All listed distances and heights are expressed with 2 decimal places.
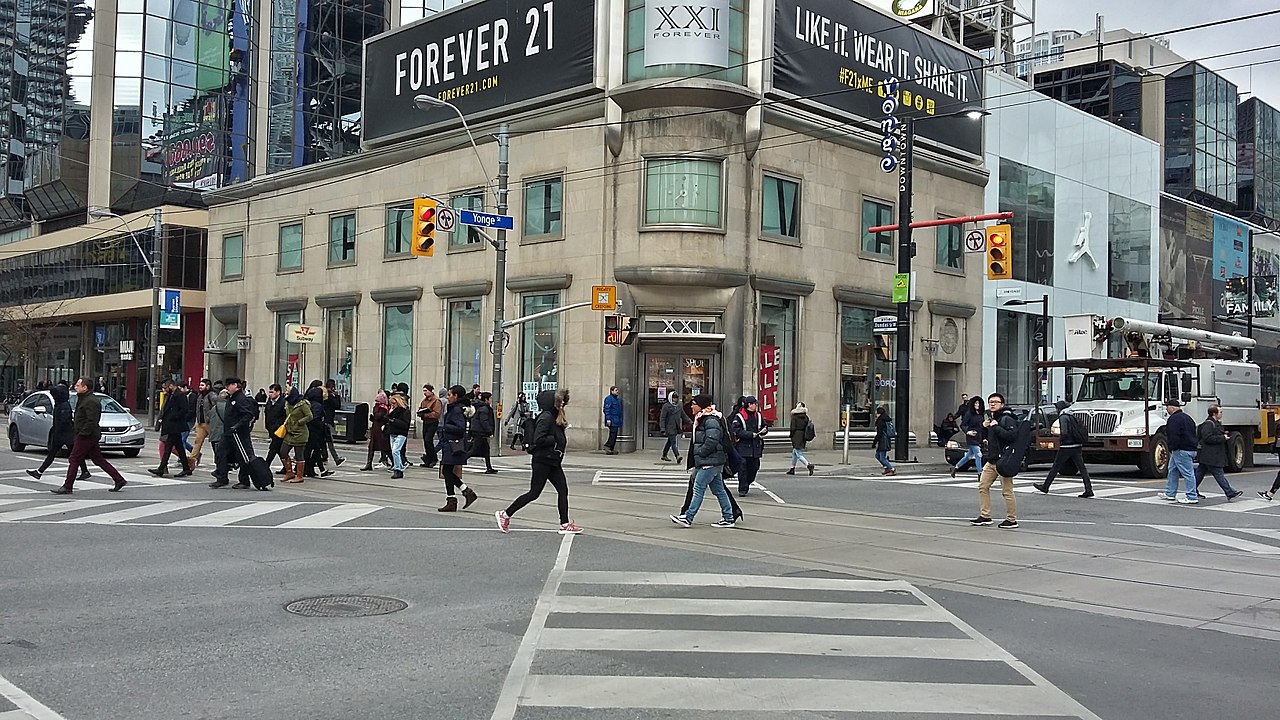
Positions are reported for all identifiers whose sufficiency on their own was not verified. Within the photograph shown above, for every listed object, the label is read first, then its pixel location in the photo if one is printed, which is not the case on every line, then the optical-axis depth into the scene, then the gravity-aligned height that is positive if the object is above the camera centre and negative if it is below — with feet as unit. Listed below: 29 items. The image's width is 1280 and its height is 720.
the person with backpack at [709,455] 43.91 -2.80
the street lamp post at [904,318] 89.76 +5.96
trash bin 103.60 -4.25
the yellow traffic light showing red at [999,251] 77.30 +10.02
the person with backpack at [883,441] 81.20 -3.87
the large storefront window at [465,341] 108.88 +4.17
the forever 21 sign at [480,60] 101.40 +32.69
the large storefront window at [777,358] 100.63 +2.73
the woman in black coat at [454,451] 48.83 -3.13
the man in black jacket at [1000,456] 46.55 -2.82
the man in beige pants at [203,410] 67.15 -2.00
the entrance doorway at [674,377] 98.07 +0.76
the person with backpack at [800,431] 77.51 -3.07
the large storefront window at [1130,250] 155.33 +20.89
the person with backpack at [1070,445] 64.34 -3.19
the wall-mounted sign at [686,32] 95.04 +31.07
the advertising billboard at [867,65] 101.40 +32.89
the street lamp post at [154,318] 128.57 +7.07
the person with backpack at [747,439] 56.59 -2.74
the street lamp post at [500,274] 86.79 +8.83
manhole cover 26.30 -5.63
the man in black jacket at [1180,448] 60.23 -2.98
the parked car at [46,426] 81.87 -3.87
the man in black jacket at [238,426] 56.54 -2.48
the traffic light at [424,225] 79.20 +11.43
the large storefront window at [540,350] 101.86 +3.18
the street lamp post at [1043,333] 114.32 +6.29
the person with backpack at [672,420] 89.25 -2.82
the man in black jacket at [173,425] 63.46 -2.80
